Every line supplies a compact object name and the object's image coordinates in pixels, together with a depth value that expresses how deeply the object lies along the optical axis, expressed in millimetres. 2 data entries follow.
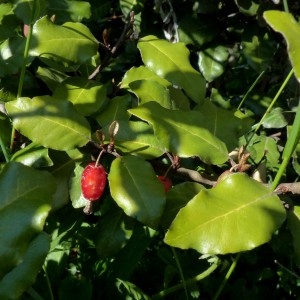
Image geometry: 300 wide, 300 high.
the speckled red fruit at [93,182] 200
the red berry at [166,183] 215
